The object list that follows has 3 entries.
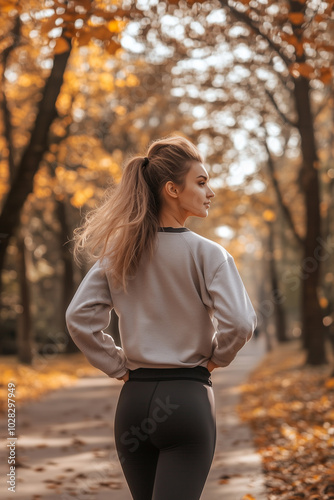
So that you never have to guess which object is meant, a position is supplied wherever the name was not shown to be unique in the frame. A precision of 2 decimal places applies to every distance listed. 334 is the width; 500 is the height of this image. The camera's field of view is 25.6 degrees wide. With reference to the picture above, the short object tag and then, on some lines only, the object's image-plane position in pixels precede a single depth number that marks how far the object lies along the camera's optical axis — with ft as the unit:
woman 8.97
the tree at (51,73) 19.85
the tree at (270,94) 42.66
